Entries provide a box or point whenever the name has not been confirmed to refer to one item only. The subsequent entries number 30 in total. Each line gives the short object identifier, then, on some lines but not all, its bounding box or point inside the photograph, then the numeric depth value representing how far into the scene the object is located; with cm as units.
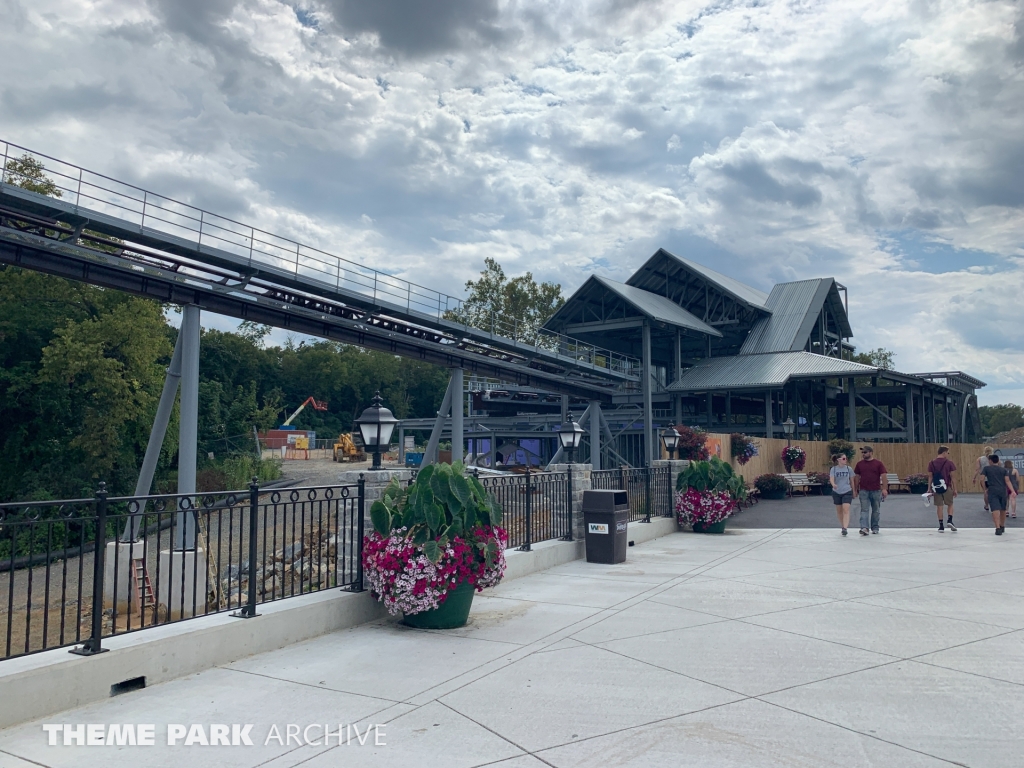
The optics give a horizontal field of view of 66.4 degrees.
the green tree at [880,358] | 7625
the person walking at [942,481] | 1541
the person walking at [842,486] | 1520
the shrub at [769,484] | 2677
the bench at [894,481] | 2984
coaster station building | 4078
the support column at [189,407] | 1458
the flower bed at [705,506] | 1648
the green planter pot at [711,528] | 1669
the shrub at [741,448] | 2605
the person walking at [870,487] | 1479
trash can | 1162
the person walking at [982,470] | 1556
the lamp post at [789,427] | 3706
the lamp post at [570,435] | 1533
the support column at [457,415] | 2350
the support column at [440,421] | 2459
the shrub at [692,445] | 2191
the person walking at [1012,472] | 1673
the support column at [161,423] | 1551
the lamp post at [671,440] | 1991
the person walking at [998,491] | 1503
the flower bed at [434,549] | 708
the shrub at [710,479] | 1662
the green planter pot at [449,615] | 733
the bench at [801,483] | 2882
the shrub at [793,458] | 2983
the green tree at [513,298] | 6988
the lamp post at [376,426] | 854
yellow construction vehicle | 5594
